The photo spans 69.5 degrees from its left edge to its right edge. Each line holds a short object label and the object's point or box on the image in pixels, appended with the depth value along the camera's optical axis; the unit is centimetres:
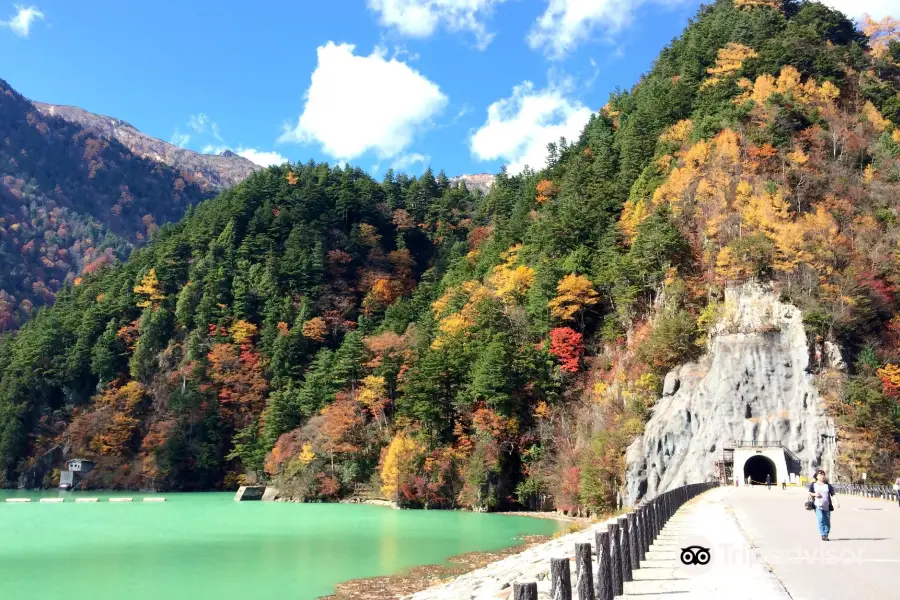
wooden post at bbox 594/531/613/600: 833
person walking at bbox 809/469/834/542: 1159
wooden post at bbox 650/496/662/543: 1391
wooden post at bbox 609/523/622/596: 912
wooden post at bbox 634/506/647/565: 1128
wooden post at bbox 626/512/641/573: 1061
